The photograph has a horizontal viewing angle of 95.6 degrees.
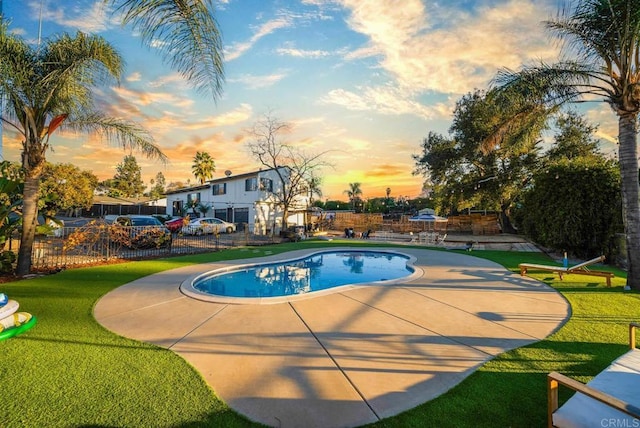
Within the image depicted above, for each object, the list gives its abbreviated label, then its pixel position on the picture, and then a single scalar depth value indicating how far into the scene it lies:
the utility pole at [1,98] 6.55
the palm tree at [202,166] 43.53
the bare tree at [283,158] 25.73
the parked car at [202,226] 22.37
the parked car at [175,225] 22.89
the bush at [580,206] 11.23
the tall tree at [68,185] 26.26
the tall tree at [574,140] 23.20
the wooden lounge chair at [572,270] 7.40
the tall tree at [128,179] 54.50
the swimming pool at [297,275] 8.38
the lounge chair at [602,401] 1.90
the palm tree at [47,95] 7.17
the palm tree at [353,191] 65.50
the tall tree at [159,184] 65.74
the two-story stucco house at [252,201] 26.75
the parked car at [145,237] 13.00
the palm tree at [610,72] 6.93
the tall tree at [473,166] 23.66
